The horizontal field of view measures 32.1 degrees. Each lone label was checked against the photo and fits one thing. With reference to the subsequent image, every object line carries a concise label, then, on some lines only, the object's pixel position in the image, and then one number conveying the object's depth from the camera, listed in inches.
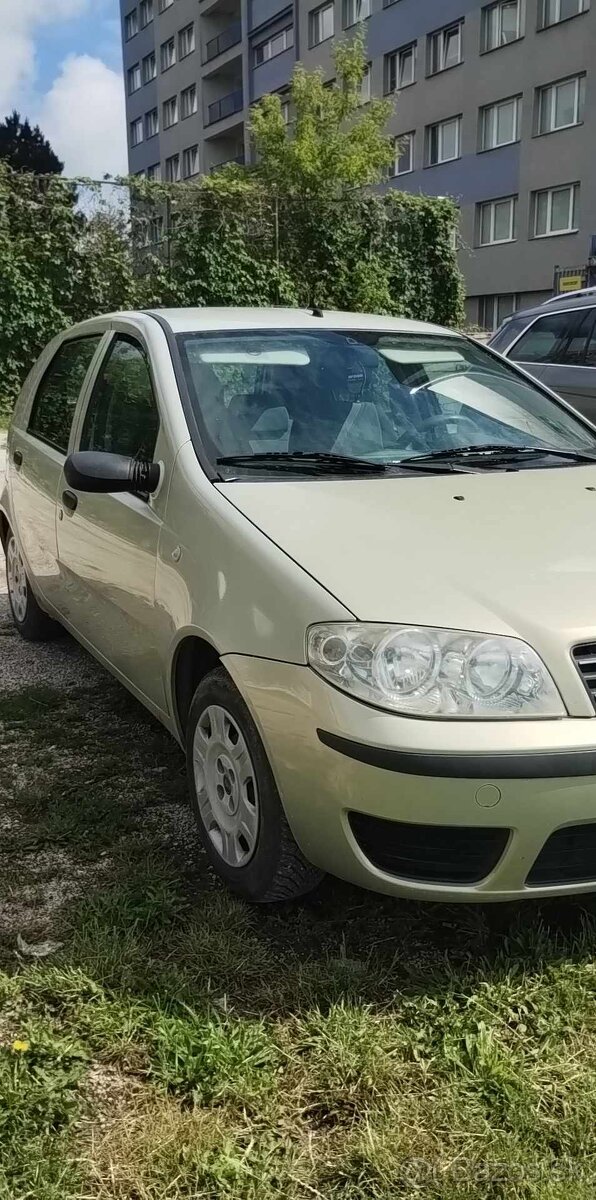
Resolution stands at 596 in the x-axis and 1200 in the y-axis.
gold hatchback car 85.6
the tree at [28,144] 2134.6
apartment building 1095.0
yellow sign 808.9
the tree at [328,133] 867.4
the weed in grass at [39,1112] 72.2
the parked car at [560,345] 316.2
